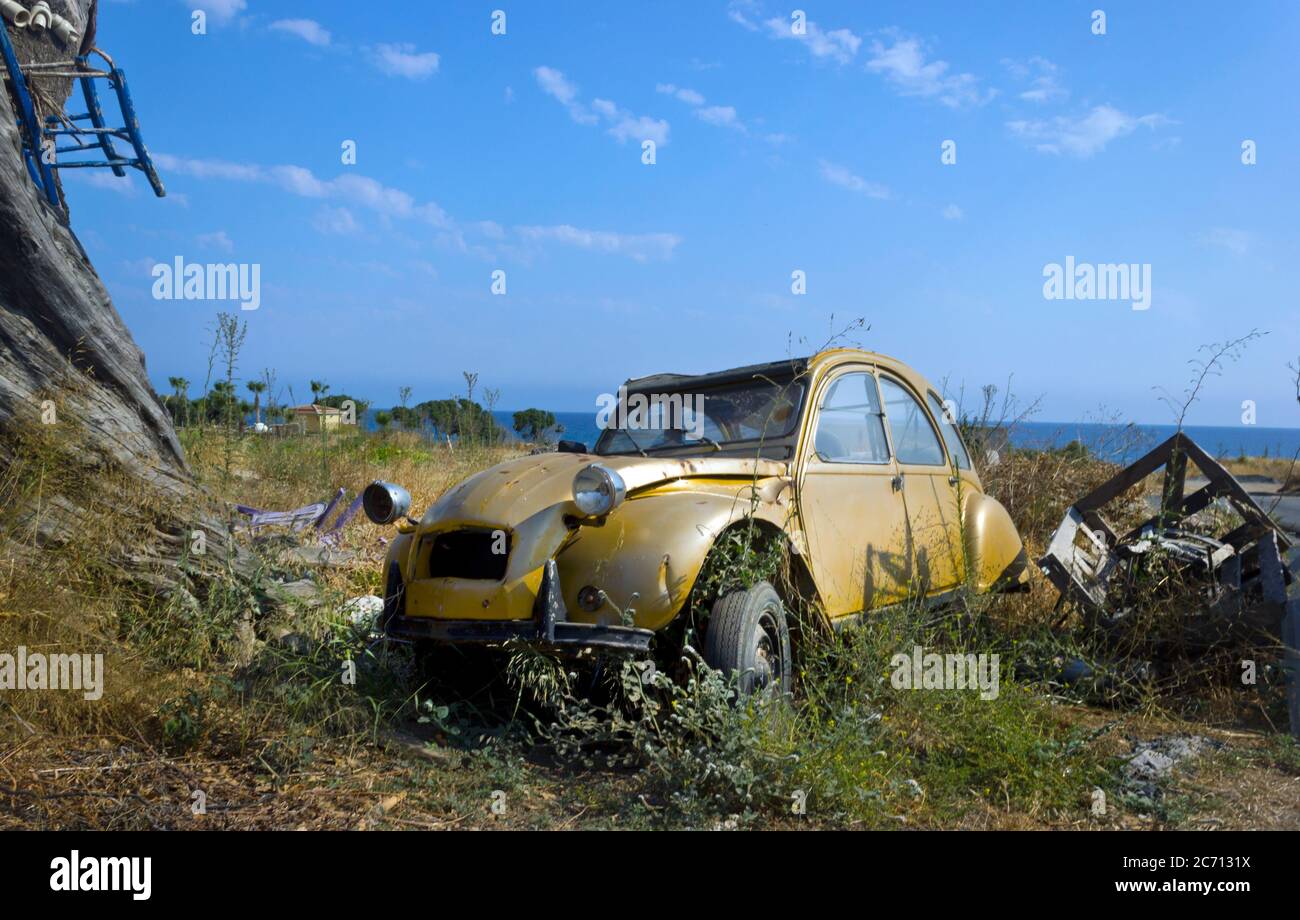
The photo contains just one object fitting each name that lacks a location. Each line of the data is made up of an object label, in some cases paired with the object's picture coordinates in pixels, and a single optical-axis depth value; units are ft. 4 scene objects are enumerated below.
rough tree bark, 18.13
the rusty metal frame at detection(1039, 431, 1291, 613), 18.33
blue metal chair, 23.37
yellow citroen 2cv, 13.20
